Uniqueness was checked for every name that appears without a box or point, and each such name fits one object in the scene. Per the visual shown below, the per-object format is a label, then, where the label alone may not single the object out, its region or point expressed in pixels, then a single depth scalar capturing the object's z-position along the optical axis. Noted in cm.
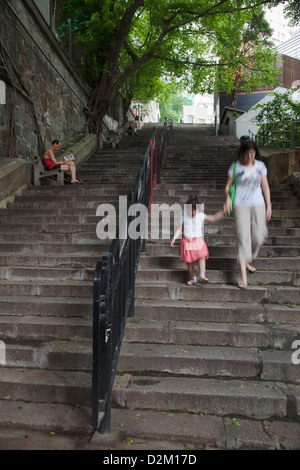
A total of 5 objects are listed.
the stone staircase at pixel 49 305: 288
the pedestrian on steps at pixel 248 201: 391
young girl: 416
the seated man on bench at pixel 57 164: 801
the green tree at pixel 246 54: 1621
